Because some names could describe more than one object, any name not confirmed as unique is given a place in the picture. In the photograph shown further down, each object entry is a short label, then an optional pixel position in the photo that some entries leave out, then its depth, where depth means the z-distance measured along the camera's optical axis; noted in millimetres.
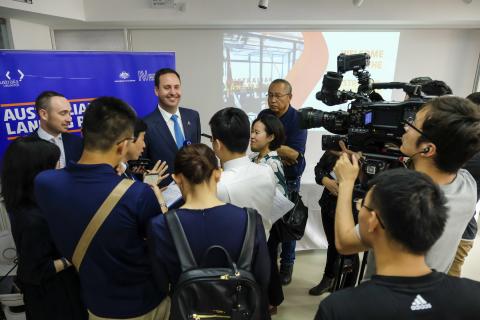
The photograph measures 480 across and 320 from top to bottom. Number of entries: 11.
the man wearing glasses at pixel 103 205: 1021
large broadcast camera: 1284
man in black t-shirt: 664
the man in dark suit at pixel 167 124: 2131
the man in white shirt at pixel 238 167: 1277
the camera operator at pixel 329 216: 1686
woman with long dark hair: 1231
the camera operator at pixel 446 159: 989
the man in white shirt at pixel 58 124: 2154
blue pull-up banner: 2531
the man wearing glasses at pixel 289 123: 2262
